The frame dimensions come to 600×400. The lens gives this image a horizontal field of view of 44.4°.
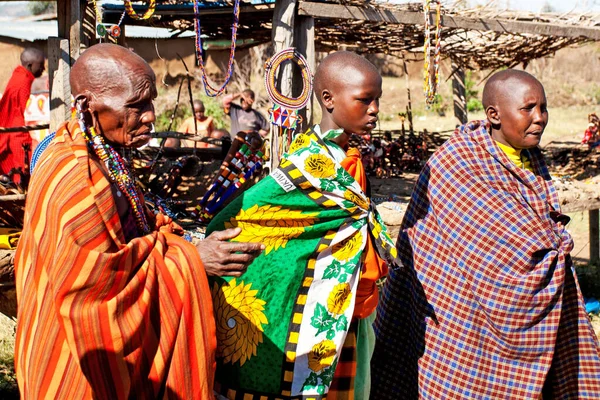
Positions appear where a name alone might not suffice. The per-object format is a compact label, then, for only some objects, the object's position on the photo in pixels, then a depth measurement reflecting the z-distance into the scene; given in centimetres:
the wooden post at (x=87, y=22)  632
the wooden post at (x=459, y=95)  1384
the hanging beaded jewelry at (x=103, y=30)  588
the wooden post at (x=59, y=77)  598
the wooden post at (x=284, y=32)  684
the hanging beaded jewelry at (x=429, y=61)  732
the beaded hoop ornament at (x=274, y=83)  667
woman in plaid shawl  371
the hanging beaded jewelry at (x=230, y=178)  714
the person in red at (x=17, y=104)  780
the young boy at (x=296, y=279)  307
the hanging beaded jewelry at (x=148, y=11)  621
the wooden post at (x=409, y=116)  1234
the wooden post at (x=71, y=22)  602
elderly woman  231
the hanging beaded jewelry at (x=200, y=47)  659
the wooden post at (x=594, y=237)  853
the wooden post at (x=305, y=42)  709
